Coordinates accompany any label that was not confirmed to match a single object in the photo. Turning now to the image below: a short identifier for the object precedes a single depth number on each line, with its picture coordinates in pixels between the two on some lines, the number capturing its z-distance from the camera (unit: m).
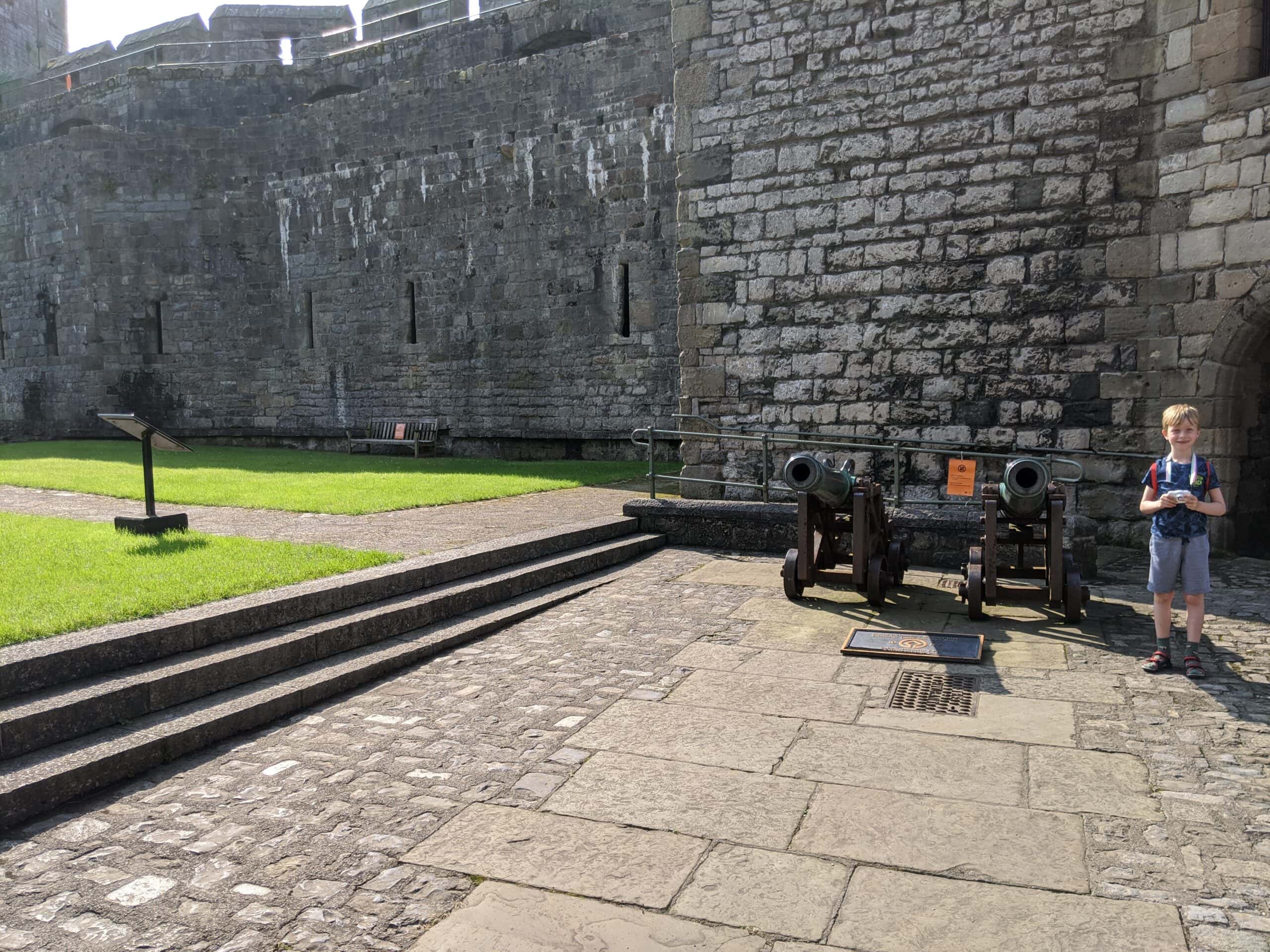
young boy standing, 4.37
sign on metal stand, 6.94
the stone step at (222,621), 3.81
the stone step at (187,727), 3.23
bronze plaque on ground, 4.86
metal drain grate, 4.16
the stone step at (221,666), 3.55
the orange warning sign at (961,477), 7.16
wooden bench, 17.22
